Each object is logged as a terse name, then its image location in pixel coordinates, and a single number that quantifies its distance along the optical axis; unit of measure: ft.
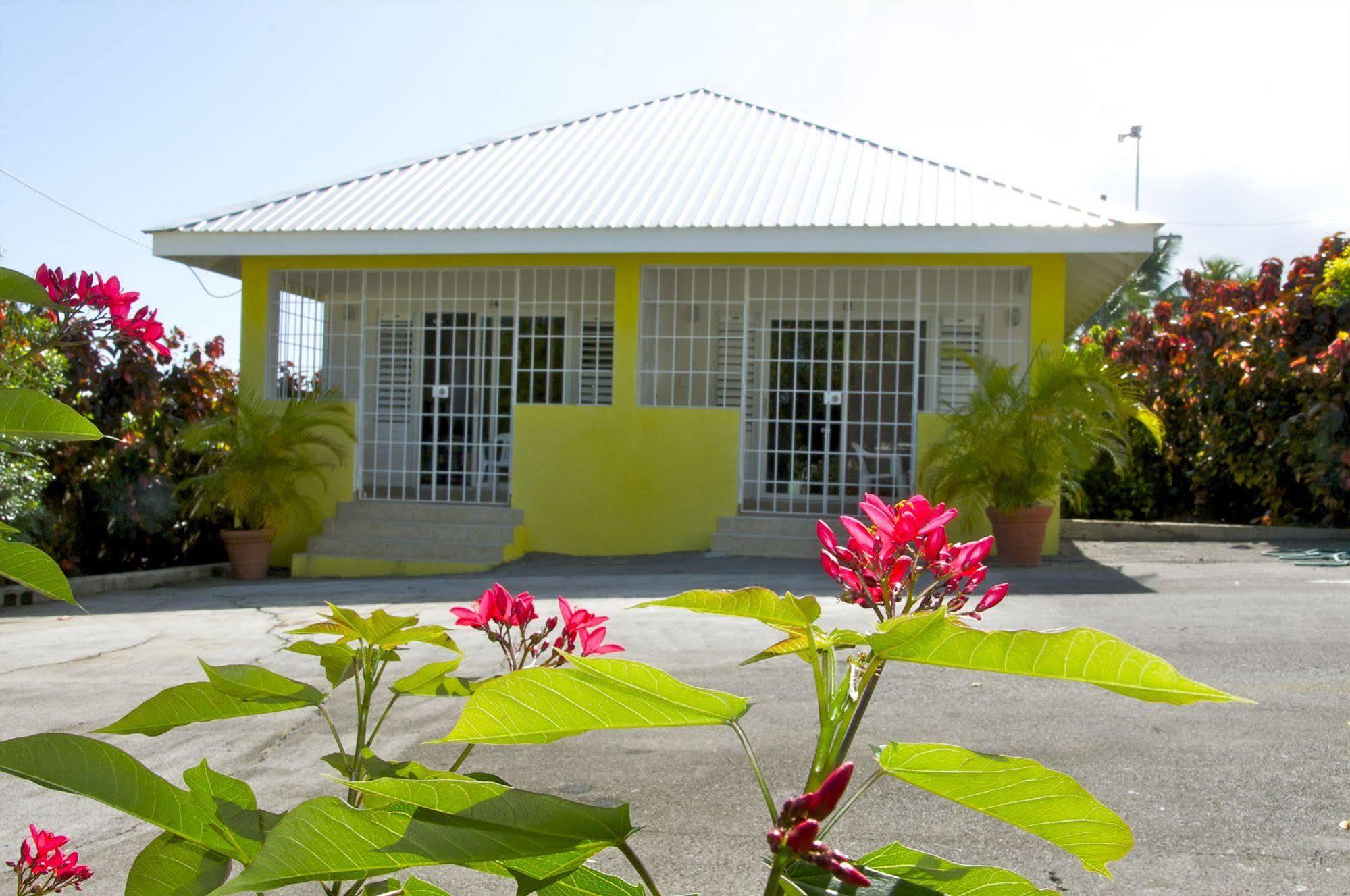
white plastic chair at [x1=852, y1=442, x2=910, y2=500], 41.37
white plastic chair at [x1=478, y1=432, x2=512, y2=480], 44.27
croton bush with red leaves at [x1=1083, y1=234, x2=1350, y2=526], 41.27
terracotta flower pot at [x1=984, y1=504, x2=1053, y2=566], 34.40
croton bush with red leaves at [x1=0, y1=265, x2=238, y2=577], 31.17
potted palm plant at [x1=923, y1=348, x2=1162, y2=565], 33.81
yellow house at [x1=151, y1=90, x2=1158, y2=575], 37.73
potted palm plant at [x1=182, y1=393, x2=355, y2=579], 35.94
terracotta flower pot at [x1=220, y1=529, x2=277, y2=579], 36.91
